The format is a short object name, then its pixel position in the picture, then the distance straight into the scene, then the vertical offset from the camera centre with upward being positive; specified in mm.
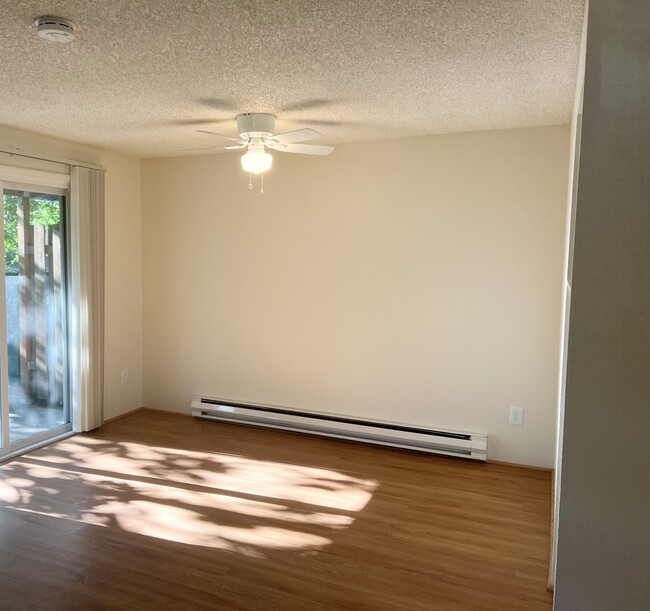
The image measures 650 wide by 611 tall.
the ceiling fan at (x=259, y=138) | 3391 +804
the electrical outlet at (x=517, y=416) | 3996 -1023
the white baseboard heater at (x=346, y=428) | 4109 -1264
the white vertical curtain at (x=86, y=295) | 4449 -253
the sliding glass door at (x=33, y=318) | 4070 -431
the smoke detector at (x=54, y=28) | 2043 +890
